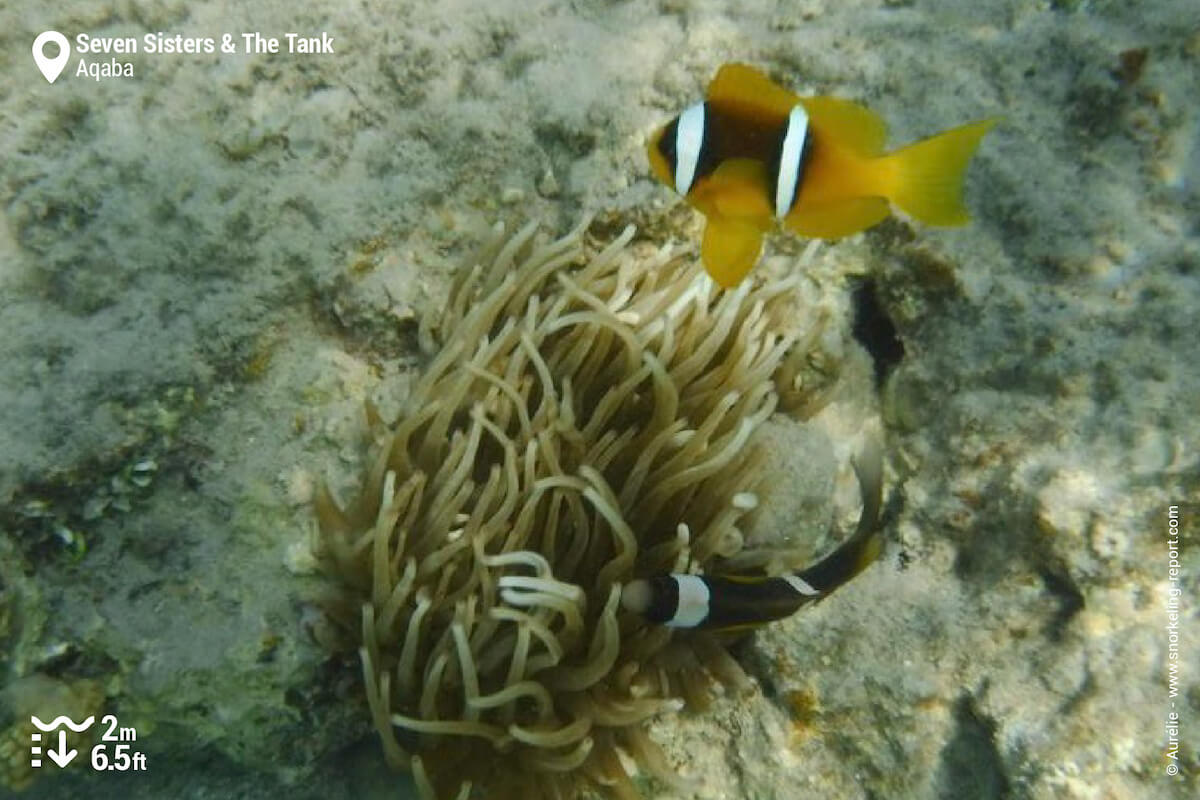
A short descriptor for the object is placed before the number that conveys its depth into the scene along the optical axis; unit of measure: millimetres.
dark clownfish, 338
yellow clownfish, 319
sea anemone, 357
